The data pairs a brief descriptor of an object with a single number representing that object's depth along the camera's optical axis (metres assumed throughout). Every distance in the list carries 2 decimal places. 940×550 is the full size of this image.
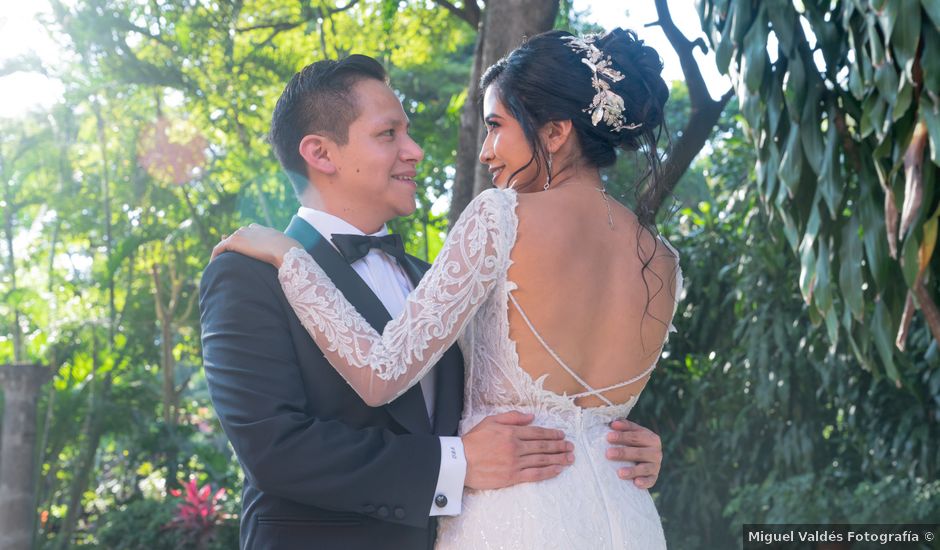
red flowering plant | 7.99
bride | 2.29
